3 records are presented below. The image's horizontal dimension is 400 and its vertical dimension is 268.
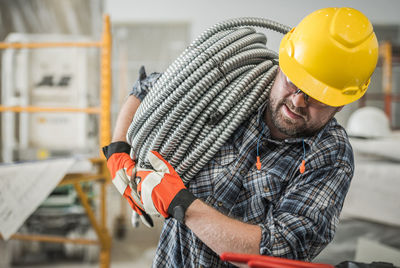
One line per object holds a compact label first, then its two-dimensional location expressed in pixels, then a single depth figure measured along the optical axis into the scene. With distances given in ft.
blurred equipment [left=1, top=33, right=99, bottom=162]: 9.68
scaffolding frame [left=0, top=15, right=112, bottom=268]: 7.22
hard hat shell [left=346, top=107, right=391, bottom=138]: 8.77
